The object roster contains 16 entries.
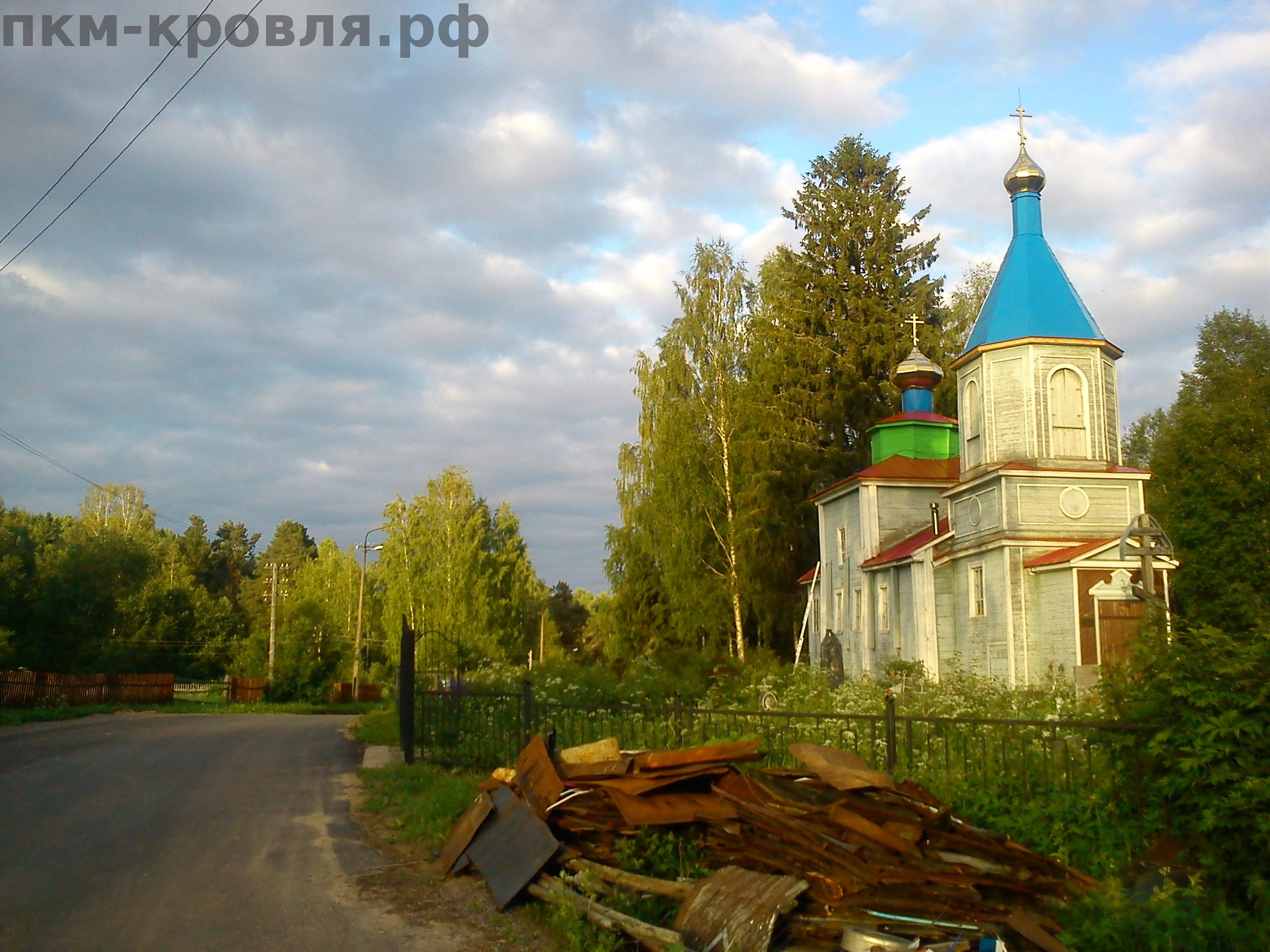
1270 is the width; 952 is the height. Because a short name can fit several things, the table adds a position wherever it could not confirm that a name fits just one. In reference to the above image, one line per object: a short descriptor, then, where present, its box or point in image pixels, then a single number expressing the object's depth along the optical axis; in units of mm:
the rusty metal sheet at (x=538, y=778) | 7996
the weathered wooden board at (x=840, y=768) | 6629
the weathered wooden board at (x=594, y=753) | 8625
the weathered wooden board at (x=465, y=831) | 8328
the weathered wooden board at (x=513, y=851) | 7418
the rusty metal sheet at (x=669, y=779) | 7340
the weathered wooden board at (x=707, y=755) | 7422
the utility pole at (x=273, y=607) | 45612
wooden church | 18391
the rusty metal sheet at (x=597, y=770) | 7879
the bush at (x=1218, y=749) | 5777
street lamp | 44469
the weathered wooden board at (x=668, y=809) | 7090
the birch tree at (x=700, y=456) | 31672
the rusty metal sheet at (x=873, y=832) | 5953
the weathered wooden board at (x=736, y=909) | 5660
